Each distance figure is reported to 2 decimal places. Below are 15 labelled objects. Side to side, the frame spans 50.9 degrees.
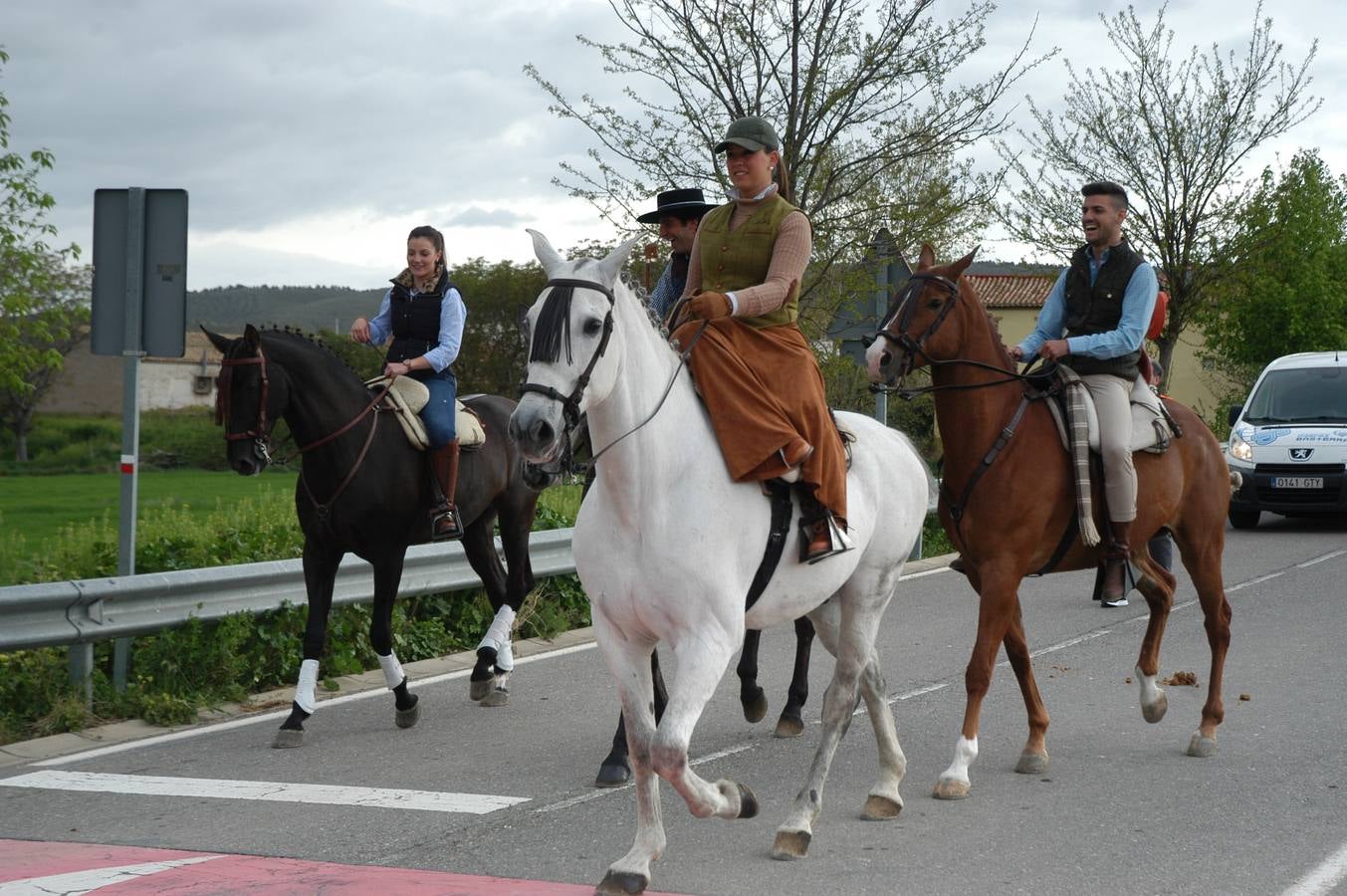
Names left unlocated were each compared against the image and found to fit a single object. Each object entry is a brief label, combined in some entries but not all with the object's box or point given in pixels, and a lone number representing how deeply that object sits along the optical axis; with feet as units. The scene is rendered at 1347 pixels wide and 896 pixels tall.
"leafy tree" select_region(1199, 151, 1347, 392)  126.11
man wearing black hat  23.61
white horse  15.43
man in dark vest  23.93
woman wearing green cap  17.25
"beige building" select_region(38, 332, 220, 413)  221.05
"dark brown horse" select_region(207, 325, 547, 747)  25.67
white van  61.41
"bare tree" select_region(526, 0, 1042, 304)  53.67
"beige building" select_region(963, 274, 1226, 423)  214.28
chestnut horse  22.58
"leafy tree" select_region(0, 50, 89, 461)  79.71
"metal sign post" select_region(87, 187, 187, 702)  28.63
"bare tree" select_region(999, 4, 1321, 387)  98.68
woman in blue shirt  28.66
